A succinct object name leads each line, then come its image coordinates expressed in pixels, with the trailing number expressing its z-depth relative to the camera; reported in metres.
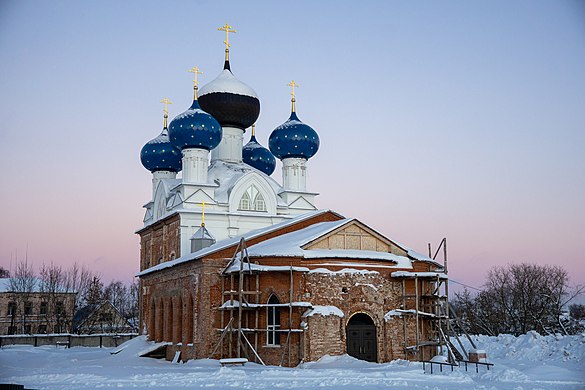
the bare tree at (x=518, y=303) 39.09
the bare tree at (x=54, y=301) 49.09
